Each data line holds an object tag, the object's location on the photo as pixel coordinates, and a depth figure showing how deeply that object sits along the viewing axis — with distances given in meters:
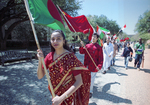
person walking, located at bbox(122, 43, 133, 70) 6.90
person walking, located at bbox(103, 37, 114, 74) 5.98
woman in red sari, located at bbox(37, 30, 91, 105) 1.36
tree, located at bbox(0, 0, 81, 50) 8.73
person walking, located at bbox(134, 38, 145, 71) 6.51
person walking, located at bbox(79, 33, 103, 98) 3.26
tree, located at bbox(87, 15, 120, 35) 34.25
